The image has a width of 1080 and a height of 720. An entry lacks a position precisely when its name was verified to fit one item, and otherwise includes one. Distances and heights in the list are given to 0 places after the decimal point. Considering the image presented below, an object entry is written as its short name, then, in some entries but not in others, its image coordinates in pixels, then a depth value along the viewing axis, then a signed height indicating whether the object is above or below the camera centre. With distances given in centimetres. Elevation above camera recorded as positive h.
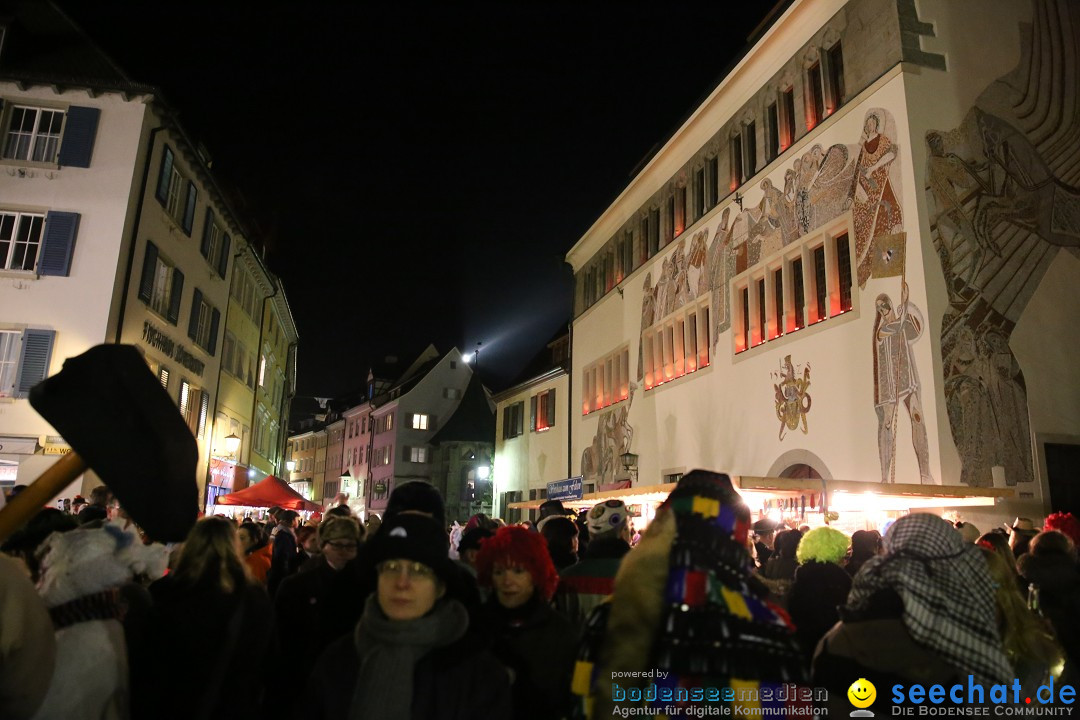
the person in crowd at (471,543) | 575 -20
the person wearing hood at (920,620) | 288 -37
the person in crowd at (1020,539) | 770 -12
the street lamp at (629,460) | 2134 +175
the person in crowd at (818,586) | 483 -41
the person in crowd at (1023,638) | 346 -52
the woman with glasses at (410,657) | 265 -52
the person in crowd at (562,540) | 599 -17
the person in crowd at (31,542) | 435 -18
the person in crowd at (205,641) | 337 -59
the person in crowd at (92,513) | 601 -1
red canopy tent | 1609 +40
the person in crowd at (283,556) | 831 -49
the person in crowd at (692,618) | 219 -29
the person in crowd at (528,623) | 337 -51
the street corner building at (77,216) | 1694 +727
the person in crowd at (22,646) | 237 -44
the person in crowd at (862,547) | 613 -18
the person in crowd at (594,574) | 436 -32
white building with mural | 1213 +513
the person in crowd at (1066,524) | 820 +4
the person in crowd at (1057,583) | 445 -34
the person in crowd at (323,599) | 390 -47
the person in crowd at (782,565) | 628 -37
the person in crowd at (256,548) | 657 -31
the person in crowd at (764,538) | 915 -19
